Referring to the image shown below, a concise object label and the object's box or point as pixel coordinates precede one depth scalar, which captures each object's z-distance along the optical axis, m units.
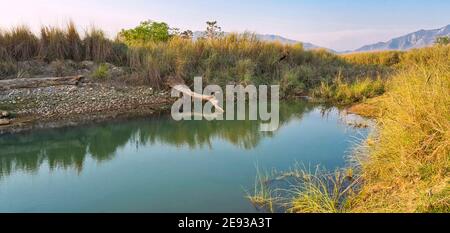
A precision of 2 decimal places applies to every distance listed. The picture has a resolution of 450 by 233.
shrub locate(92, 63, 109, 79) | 8.30
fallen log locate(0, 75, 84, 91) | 7.19
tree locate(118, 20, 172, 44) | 14.09
